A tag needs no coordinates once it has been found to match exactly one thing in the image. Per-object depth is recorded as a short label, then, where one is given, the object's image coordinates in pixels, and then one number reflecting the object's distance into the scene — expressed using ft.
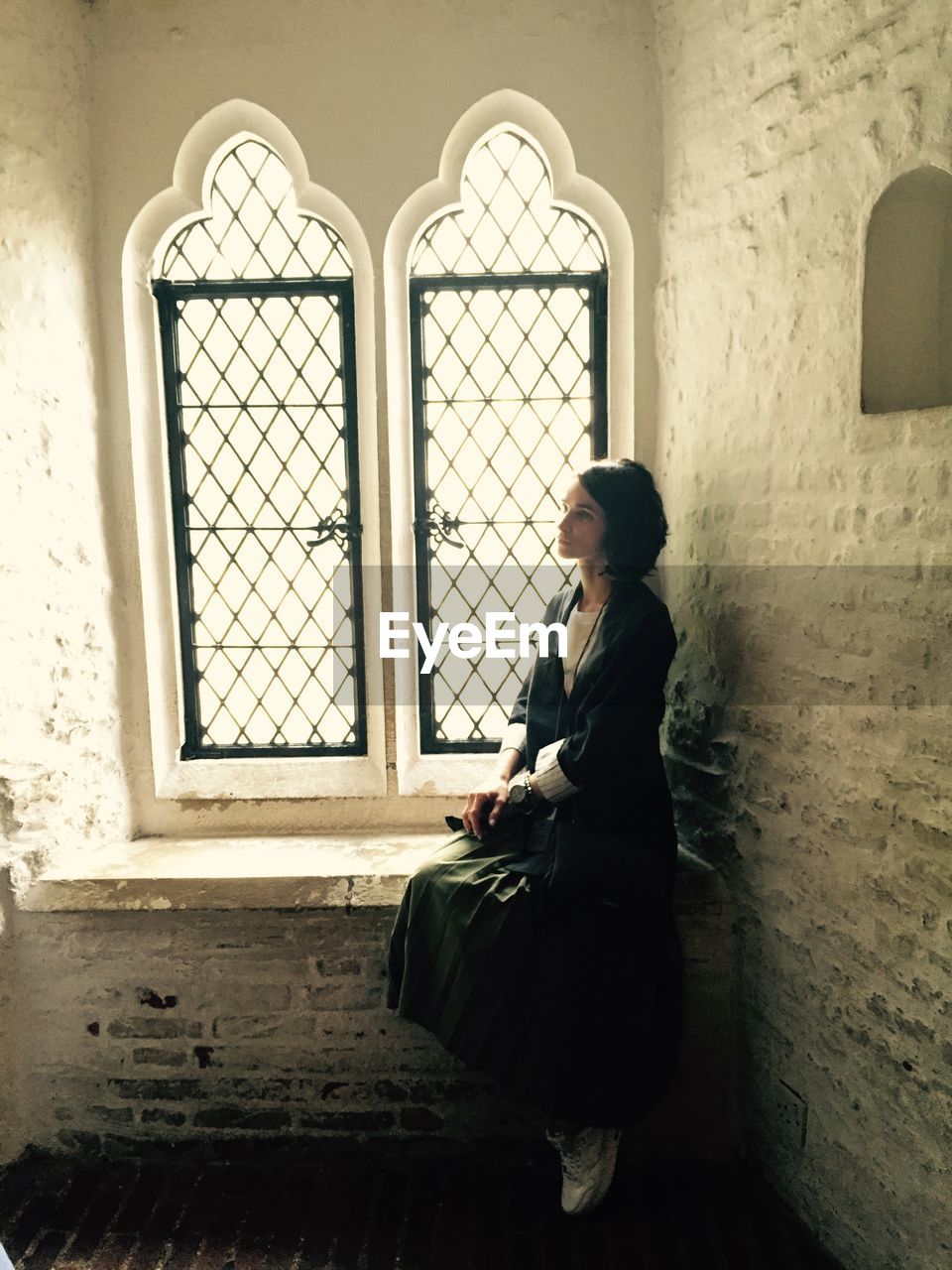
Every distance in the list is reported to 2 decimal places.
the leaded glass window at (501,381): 10.33
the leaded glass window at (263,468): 10.46
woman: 7.36
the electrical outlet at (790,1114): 7.86
